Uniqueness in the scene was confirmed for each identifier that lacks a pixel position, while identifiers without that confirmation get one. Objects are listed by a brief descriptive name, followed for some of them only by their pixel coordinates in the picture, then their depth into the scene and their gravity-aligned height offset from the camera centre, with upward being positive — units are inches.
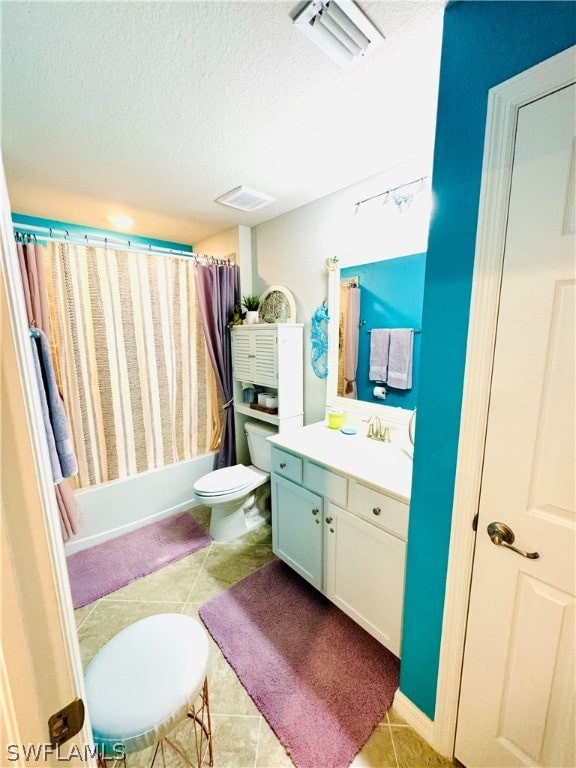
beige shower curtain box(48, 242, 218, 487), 78.6 -6.4
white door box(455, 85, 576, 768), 28.6 -14.3
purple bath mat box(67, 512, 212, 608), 72.0 -57.9
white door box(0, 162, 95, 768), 16.6 -13.3
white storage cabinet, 85.1 -8.4
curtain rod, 71.1 +24.8
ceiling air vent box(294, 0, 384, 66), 33.8 +35.5
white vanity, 49.4 -34.0
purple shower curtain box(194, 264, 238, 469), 97.7 +3.9
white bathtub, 84.4 -49.0
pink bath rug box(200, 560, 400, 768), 44.3 -57.2
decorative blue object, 81.1 -1.6
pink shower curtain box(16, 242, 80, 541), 68.5 +10.9
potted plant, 98.1 +8.9
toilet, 80.7 -41.9
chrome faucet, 69.0 -21.9
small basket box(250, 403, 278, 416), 92.4 -23.0
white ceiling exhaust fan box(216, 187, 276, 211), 75.3 +34.9
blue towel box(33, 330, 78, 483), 60.6 -15.4
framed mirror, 63.6 +3.7
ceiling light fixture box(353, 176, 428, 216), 59.6 +28.4
